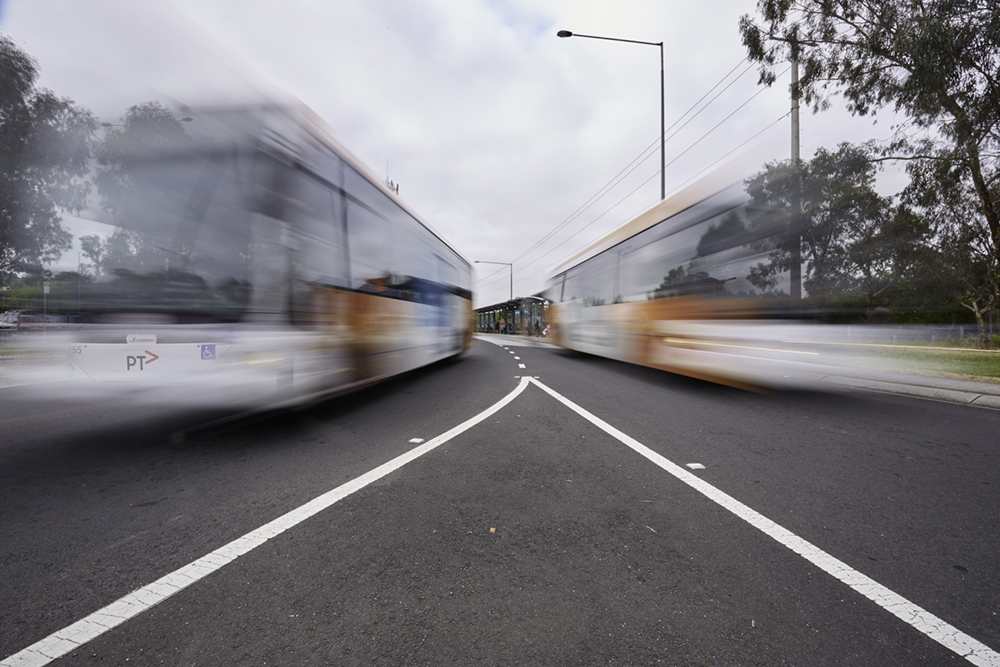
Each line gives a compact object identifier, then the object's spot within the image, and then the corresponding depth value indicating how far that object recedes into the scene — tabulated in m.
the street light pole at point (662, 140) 17.59
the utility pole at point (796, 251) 6.89
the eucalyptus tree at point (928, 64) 9.95
